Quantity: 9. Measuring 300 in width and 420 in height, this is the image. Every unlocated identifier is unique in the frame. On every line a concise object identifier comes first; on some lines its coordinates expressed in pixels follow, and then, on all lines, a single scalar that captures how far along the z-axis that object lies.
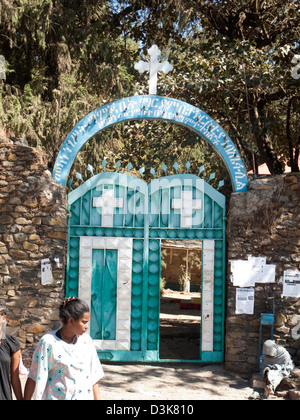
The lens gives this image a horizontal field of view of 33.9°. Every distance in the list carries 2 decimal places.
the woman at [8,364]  3.05
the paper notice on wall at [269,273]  6.16
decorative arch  6.43
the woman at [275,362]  5.51
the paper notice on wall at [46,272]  6.13
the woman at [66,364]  2.86
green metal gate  6.36
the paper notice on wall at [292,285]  6.11
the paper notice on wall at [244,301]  6.14
